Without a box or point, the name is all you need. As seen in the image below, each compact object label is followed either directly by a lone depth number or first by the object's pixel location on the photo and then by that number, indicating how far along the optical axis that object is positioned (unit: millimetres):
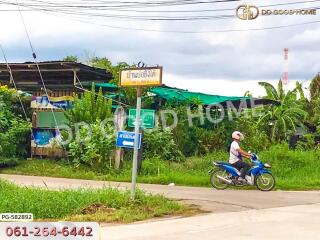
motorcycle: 16484
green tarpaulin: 23578
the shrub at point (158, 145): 21188
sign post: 11565
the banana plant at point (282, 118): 24469
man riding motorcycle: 16562
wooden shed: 22641
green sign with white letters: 12312
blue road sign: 11852
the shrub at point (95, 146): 19969
